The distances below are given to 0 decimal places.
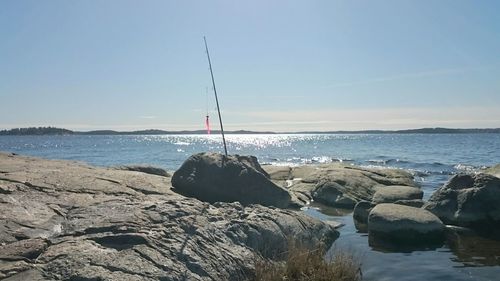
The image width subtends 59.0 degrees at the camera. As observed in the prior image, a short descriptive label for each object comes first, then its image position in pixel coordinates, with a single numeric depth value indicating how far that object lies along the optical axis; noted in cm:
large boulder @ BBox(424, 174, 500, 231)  1259
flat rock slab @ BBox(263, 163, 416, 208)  1706
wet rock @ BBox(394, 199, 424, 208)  1414
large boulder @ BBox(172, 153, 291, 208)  1232
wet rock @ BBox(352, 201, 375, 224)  1353
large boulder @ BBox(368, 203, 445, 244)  1103
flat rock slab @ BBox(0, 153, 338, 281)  559
